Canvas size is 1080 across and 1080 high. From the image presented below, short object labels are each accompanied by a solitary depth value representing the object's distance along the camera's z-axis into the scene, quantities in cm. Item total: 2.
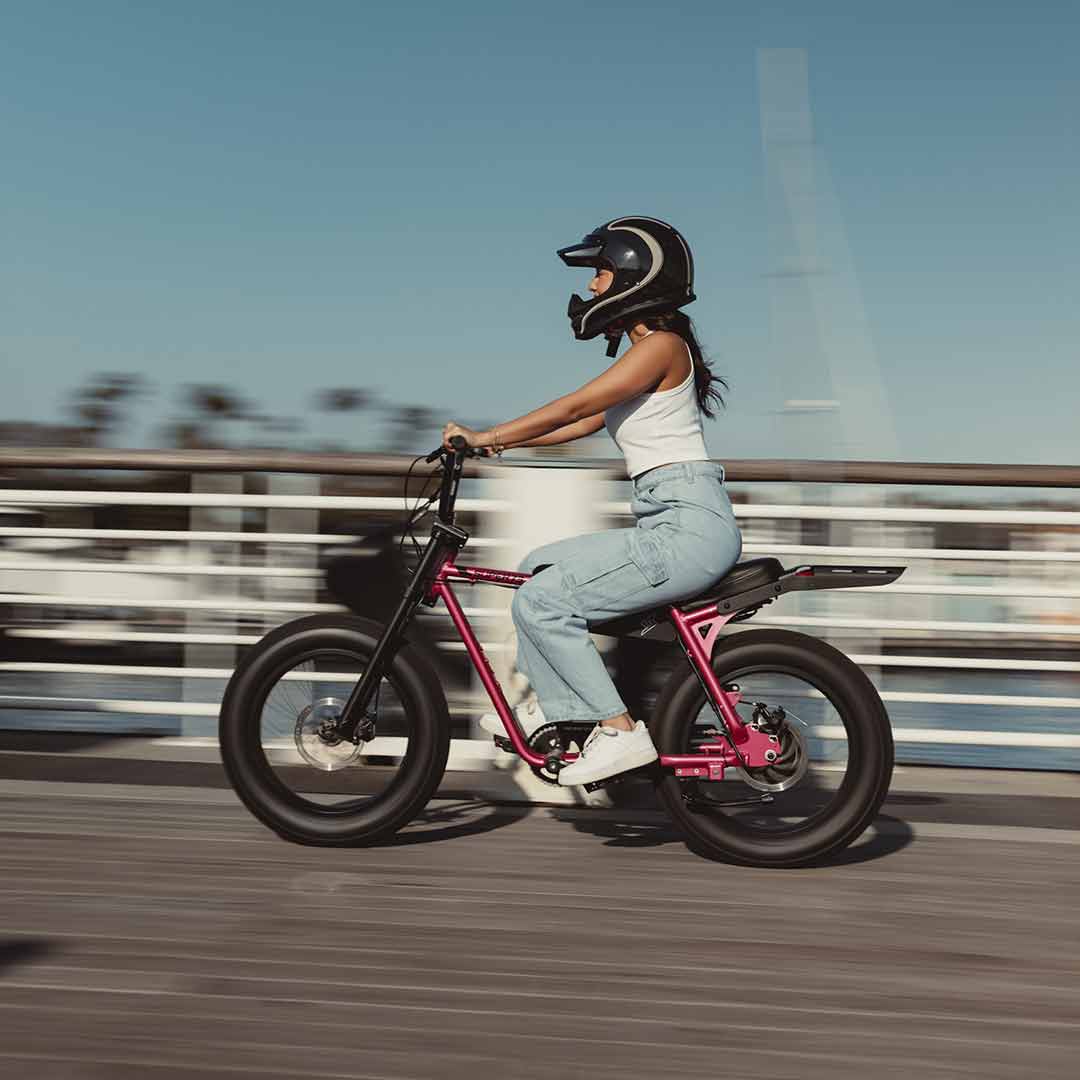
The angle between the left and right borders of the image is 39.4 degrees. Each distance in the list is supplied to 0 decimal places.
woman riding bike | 399
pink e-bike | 397
